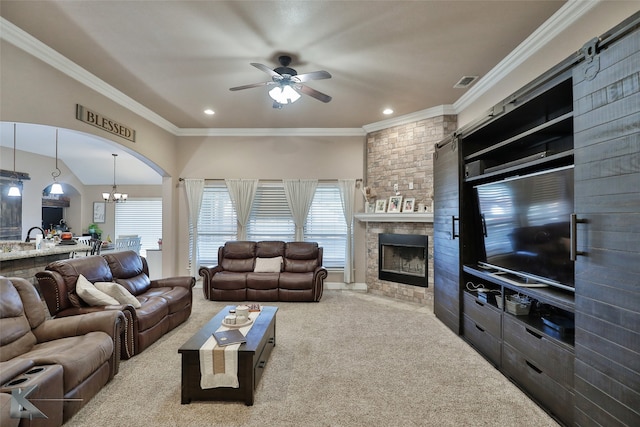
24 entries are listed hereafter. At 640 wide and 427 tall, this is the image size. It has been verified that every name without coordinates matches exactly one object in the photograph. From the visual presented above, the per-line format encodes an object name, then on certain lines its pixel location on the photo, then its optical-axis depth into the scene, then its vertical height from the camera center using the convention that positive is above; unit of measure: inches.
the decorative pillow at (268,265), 205.3 -34.6
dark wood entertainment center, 60.6 -8.2
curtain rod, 231.4 +28.0
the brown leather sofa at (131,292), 111.3 -35.3
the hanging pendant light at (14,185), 255.1 +28.4
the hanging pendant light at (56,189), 280.2 +23.9
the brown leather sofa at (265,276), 191.2 -39.6
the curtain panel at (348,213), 225.3 +1.7
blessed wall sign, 141.0 +47.9
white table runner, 84.3 -43.2
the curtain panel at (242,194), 230.4 +16.1
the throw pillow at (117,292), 122.0 -31.6
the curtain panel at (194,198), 231.9 +13.1
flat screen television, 84.8 -3.7
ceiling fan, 120.7 +55.0
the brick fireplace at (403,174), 187.5 +27.9
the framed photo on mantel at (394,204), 198.5 +7.6
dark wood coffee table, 85.1 -46.4
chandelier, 330.8 +20.6
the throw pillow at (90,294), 114.0 -30.6
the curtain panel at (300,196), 229.1 +14.6
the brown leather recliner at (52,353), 67.8 -37.4
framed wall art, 381.1 +6.5
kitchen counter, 132.0 -22.4
